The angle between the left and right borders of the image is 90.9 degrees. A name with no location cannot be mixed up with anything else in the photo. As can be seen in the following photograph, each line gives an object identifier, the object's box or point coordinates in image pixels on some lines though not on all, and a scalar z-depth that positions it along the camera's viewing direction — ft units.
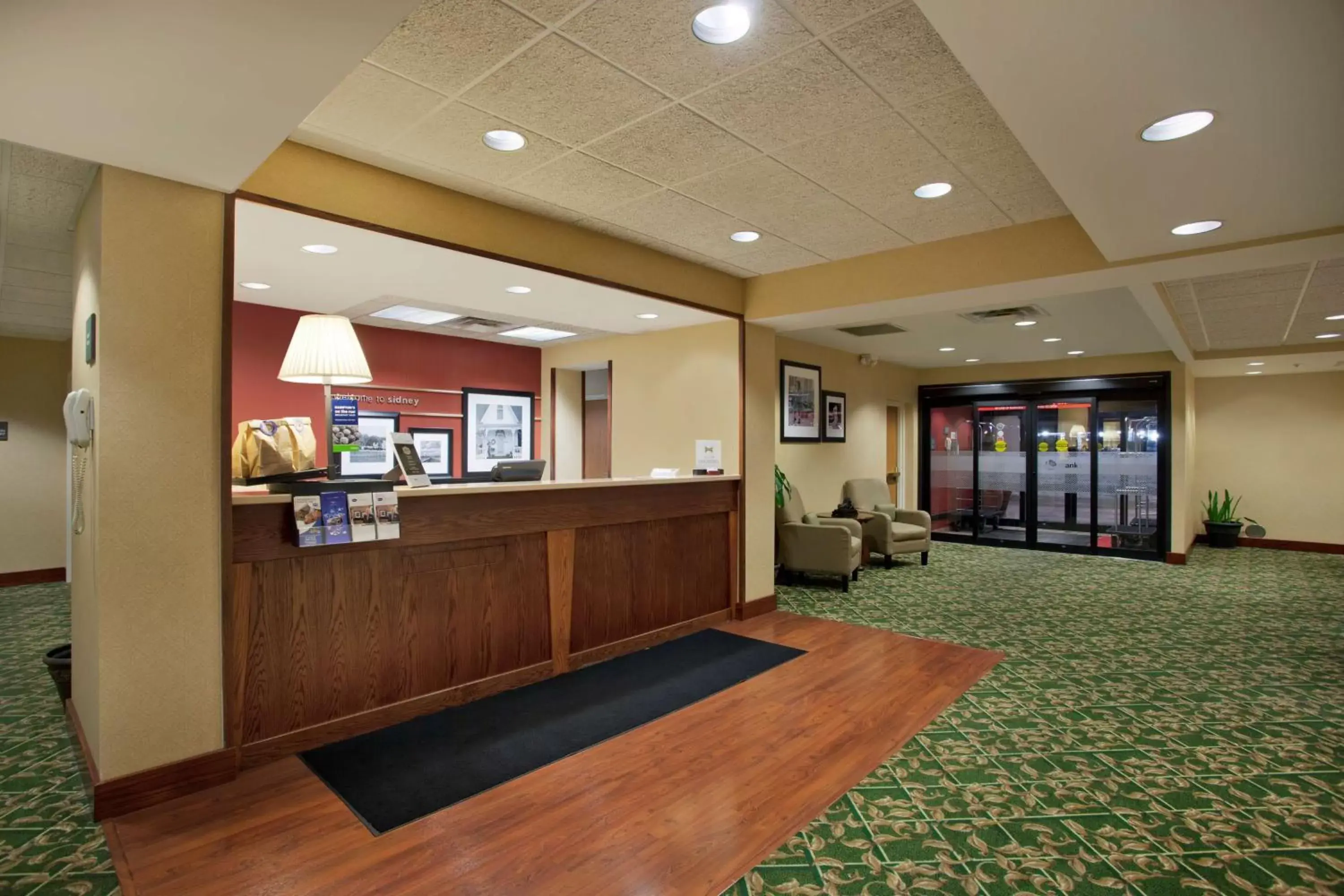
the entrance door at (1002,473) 31.73
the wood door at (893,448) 32.94
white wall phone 8.50
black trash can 10.71
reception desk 9.63
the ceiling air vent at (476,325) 20.44
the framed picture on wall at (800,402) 24.57
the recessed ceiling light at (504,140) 9.61
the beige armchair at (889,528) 25.34
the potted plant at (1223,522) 31.71
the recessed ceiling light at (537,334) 21.72
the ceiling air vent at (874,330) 23.11
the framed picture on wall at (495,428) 23.13
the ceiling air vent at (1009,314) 20.27
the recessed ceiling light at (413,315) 18.45
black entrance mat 8.86
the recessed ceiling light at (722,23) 6.79
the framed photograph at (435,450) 21.93
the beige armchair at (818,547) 21.21
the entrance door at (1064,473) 30.17
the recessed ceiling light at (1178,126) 7.40
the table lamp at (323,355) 11.32
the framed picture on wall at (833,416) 26.91
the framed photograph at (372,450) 20.56
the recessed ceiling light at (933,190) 11.37
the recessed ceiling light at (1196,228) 10.69
